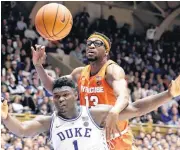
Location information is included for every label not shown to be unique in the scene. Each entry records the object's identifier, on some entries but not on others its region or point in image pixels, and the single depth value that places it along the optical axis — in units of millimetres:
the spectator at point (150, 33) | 19278
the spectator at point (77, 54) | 16016
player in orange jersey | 5621
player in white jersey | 4445
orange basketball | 6117
